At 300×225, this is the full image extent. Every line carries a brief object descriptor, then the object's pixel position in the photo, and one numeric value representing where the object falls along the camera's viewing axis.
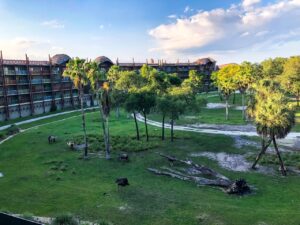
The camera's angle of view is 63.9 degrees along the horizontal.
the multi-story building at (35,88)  68.81
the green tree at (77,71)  32.08
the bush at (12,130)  49.32
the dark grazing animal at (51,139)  40.98
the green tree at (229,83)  57.24
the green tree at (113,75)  66.63
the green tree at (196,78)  90.41
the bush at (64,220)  14.75
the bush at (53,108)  79.42
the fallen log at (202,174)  22.63
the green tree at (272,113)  26.70
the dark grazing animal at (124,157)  31.95
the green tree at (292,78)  64.80
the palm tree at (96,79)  32.52
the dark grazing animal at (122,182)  23.51
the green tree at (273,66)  88.23
